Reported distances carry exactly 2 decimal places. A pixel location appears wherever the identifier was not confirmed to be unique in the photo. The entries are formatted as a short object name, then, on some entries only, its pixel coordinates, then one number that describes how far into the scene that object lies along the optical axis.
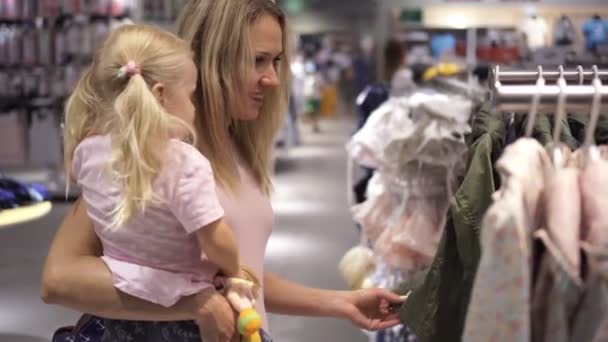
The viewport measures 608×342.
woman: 1.61
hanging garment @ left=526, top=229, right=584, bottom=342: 1.11
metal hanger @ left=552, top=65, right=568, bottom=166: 1.21
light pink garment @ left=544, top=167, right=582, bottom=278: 1.11
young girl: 1.53
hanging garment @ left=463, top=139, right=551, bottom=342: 1.07
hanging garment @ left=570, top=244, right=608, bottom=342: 1.09
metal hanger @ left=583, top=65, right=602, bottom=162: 1.17
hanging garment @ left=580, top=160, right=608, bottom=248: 1.12
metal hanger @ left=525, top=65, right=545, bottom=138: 1.21
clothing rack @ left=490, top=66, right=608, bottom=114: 1.23
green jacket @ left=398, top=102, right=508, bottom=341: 1.57
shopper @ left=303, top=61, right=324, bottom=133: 17.64
